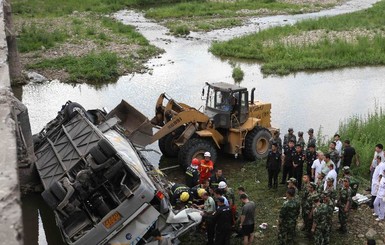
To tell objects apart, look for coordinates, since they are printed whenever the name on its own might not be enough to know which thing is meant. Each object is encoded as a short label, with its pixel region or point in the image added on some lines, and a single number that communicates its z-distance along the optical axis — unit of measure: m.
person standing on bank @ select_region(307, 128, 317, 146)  11.96
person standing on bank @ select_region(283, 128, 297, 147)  12.34
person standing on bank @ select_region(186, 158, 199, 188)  10.77
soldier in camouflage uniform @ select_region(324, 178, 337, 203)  9.30
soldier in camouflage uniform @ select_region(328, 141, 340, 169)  11.46
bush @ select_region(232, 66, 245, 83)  24.30
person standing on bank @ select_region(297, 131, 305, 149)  12.14
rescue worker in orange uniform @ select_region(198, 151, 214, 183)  11.17
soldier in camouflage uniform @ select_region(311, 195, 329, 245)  8.89
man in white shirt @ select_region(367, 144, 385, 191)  11.11
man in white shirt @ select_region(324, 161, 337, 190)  10.26
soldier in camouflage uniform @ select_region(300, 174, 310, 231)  9.60
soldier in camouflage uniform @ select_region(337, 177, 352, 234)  9.57
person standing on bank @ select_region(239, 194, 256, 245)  8.97
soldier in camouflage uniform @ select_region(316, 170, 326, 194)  9.61
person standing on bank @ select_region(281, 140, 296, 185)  11.58
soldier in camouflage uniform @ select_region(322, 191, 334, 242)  8.95
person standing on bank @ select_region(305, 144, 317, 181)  11.71
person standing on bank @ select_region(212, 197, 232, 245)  8.81
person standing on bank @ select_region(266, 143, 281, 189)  11.57
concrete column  2.80
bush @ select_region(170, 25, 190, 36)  35.12
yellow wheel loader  12.52
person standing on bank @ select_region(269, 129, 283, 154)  11.77
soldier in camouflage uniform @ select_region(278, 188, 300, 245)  8.94
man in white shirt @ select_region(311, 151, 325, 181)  10.91
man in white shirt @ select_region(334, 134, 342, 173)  12.01
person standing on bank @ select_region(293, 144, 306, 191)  11.52
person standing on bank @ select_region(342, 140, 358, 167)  12.00
